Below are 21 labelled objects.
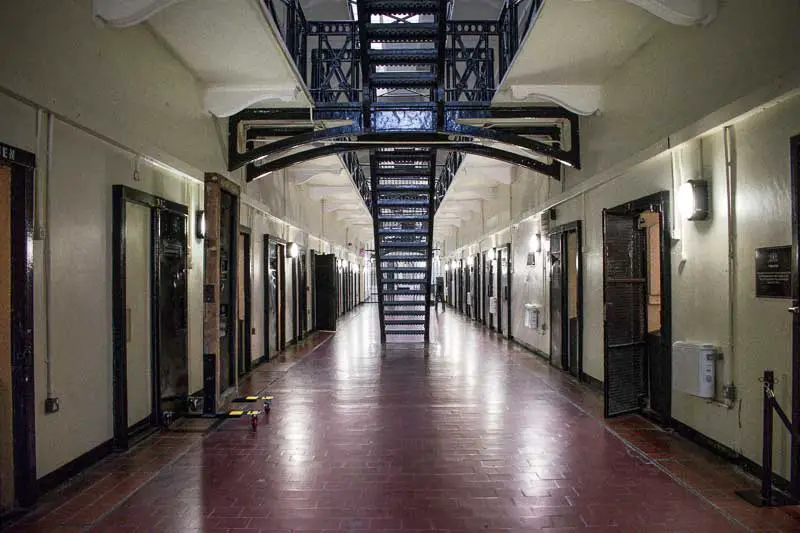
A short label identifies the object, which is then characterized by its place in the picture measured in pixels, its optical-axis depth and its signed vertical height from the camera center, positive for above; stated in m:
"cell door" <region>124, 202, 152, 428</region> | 4.52 -0.27
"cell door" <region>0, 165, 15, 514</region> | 3.06 -0.44
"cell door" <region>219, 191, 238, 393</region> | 5.50 +0.12
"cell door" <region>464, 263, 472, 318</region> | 18.17 -0.54
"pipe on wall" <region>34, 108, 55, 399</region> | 3.30 +0.49
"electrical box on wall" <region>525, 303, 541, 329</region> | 9.16 -0.72
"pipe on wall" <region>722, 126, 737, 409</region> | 3.82 +0.16
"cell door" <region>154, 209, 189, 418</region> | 5.01 -0.35
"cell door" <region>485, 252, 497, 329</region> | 13.66 -0.35
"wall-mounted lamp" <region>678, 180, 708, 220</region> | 4.12 +0.56
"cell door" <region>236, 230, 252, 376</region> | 7.70 -0.43
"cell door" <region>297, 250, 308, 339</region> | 12.05 -0.26
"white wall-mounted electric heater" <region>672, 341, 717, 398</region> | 3.99 -0.74
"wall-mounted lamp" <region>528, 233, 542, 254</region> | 8.91 +0.54
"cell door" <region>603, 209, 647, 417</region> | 5.09 -0.38
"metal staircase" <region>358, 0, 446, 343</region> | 5.34 +2.01
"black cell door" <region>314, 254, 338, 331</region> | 13.80 -0.36
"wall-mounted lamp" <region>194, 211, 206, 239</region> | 5.88 +0.61
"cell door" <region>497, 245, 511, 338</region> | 11.61 -0.48
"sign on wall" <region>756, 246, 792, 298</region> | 3.26 -0.01
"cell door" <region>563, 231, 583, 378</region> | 7.06 -0.38
